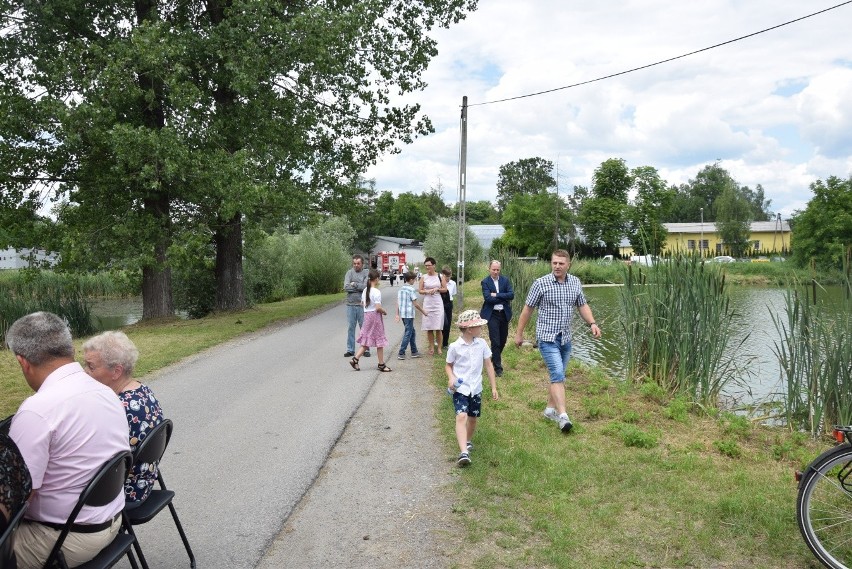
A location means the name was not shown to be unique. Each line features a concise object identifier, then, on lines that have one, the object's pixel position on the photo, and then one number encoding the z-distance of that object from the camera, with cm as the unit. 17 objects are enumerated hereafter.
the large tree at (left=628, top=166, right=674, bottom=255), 7010
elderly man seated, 318
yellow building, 9575
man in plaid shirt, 791
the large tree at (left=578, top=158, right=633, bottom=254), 6962
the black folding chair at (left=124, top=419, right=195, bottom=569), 388
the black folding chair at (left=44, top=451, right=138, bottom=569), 320
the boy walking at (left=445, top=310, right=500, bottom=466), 661
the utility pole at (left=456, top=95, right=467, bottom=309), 2447
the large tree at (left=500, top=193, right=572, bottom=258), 6869
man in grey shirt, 1359
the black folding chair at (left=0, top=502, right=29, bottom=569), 286
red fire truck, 6350
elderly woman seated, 405
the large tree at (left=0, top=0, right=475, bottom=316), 1753
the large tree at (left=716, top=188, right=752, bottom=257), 9006
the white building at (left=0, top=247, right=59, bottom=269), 2023
